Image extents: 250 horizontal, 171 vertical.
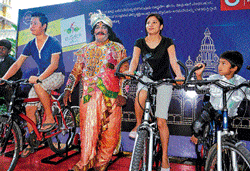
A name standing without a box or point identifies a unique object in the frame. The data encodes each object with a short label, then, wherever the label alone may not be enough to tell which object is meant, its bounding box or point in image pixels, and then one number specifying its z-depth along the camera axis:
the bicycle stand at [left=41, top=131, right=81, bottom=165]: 2.96
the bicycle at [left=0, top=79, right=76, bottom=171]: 2.56
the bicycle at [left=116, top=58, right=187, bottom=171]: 1.66
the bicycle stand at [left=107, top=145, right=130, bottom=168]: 3.06
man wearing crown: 2.65
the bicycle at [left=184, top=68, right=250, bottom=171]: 1.63
